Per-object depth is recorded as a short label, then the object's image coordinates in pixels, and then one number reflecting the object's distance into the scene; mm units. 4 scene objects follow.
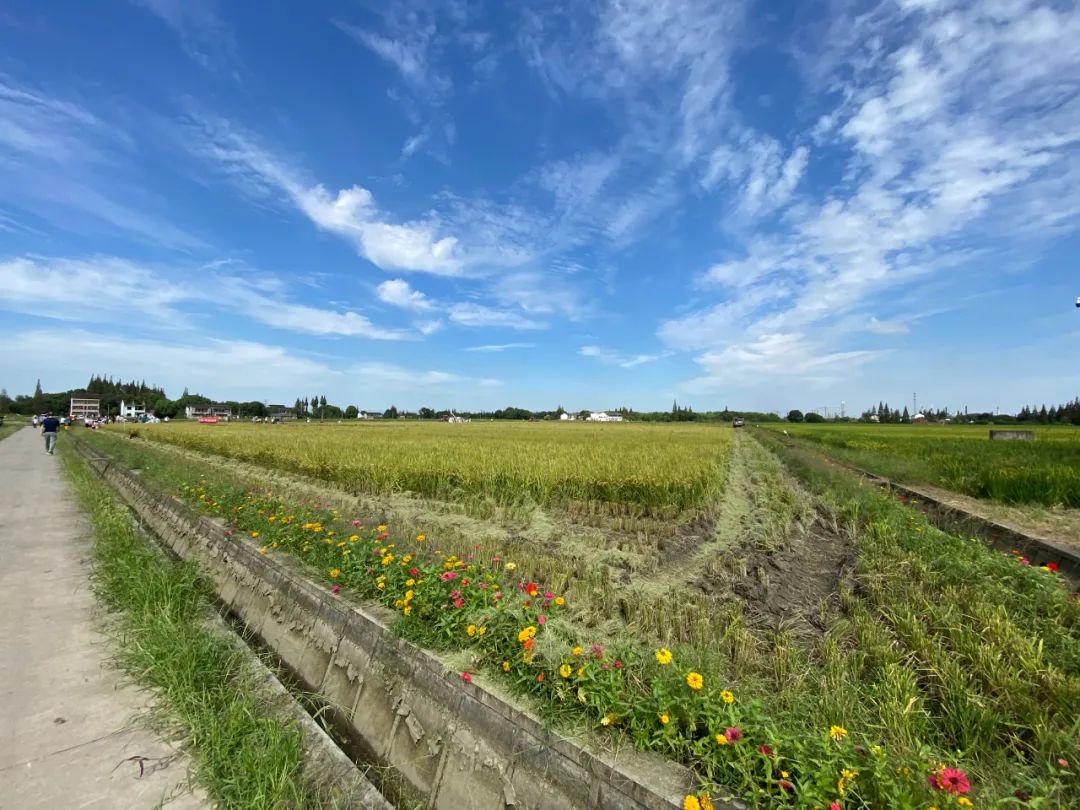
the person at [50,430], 21433
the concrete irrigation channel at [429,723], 2002
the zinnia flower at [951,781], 1601
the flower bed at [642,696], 1734
